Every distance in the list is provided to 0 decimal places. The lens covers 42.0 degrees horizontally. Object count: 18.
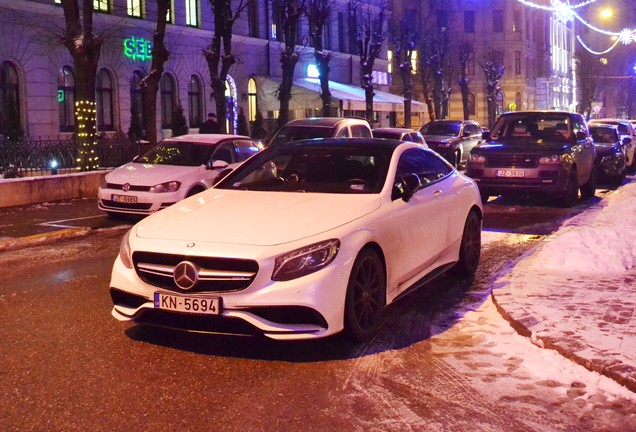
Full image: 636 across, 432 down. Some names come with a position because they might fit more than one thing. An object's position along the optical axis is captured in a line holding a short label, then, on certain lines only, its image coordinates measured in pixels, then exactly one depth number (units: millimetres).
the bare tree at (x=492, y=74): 67000
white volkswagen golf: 13414
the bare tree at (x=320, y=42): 36438
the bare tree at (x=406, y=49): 49562
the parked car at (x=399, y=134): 22734
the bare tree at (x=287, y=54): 35031
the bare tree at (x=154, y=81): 22781
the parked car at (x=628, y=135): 26066
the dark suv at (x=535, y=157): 14891
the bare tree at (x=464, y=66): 63156
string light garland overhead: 44688
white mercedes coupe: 5410
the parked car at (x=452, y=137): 28438
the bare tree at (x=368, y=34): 39750
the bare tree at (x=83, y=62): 20297
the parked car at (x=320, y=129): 17922
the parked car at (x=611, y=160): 20875
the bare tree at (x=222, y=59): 27141
